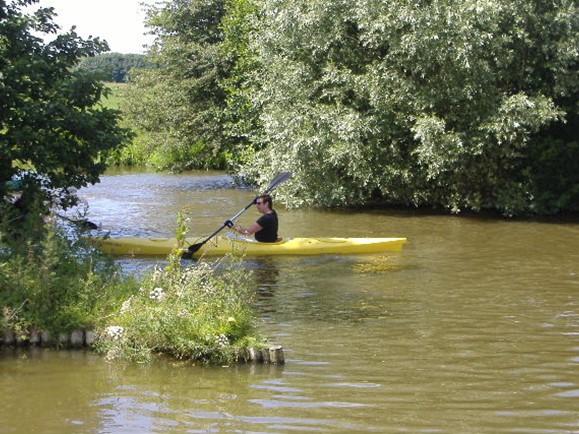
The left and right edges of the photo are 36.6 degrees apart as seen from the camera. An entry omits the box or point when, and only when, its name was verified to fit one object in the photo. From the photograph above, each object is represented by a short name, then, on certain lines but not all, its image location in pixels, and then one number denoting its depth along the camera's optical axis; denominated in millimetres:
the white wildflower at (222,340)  7277
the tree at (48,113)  10930
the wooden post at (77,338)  7754
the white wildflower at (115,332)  7473
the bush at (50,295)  7750
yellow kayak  13758
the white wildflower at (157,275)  8023
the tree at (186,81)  28062
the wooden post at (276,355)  7410
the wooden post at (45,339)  7759
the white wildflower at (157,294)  7577
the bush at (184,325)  7305
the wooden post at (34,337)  7770
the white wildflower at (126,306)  7564
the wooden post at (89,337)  7699
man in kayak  14078
